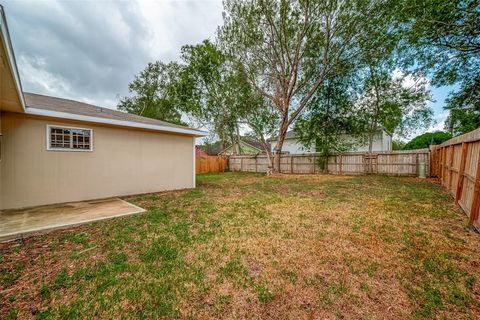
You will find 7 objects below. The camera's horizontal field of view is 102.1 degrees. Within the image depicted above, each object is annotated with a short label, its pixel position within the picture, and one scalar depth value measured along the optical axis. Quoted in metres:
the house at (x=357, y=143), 13.92
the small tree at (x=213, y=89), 13.48
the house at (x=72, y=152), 4.61
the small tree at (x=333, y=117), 13.44
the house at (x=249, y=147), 29.17
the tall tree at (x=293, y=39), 10.12
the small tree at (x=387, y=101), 12.43
